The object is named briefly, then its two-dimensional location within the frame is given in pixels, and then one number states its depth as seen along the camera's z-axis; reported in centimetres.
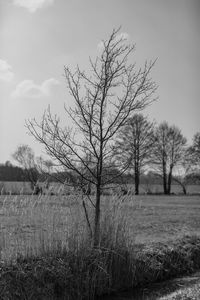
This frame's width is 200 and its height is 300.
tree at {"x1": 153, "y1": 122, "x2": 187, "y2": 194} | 4450
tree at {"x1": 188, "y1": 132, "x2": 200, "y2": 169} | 4188
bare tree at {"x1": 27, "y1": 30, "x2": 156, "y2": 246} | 610
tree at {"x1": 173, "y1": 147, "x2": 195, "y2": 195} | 4303
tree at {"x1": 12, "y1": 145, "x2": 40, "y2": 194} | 3688
